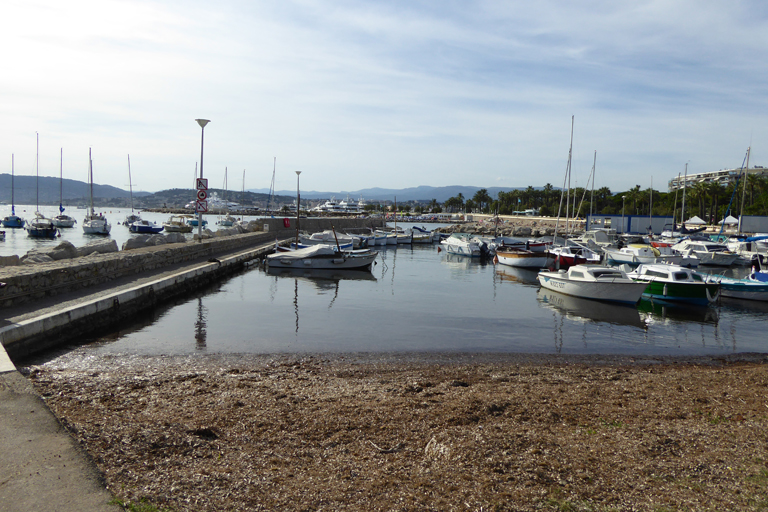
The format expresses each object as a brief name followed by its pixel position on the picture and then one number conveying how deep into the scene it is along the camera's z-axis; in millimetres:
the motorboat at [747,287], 23969
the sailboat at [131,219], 92188
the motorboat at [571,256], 35719
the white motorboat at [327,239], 45781
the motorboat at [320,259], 33156
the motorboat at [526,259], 38562
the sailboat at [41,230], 60750
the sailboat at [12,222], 77750
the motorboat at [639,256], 36188
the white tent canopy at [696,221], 82356
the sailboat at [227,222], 87312
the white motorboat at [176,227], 79606
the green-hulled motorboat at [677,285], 22547
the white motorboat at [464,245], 48250
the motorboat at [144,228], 76188
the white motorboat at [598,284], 22391
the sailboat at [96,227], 73938
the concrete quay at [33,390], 4324
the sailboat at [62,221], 82750
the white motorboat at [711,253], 41688
